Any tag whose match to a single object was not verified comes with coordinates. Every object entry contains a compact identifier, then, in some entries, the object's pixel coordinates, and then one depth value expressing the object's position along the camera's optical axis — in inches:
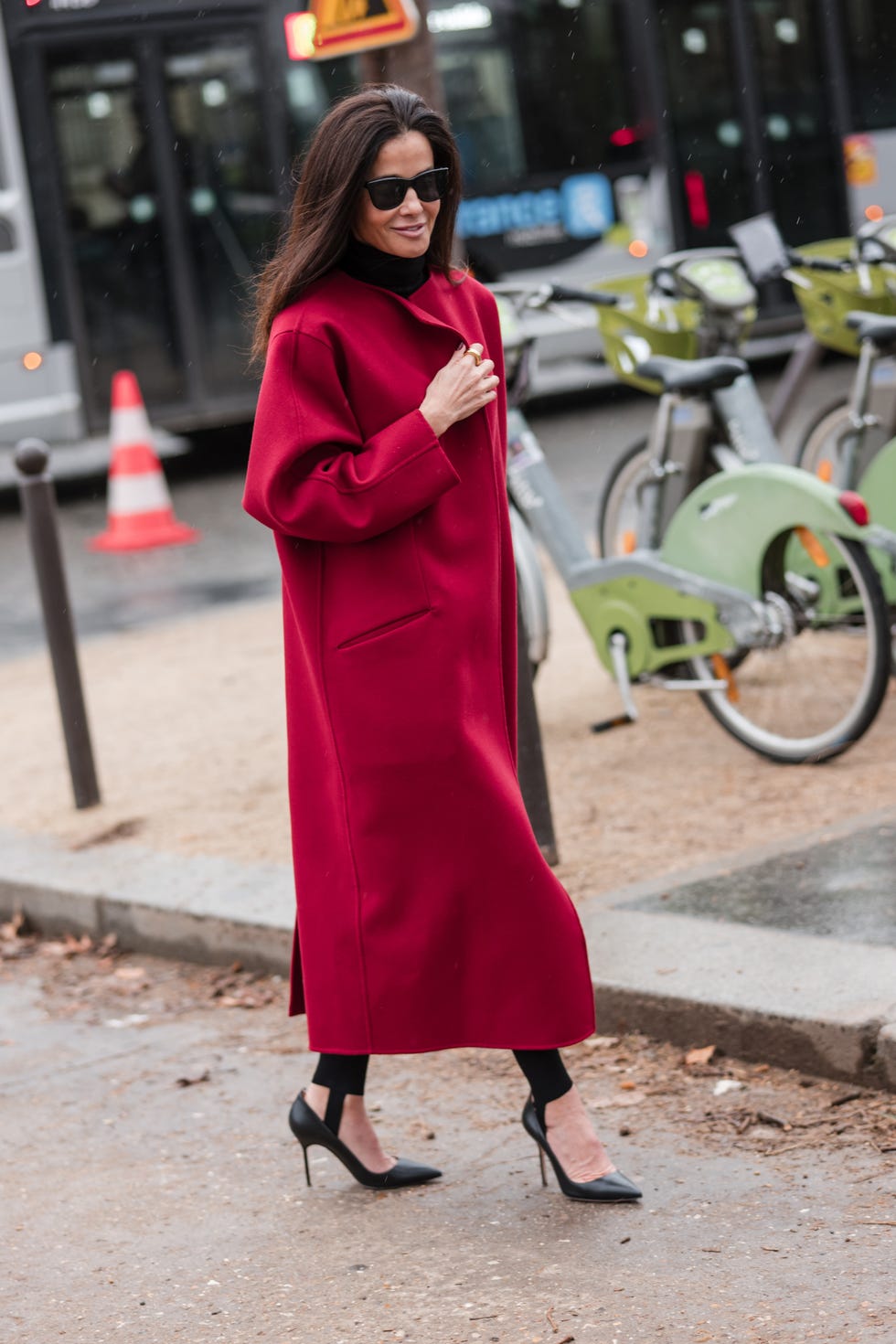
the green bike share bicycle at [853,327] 467.6
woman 247.9
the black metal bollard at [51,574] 465.8
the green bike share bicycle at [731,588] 415.0
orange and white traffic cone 902.0
